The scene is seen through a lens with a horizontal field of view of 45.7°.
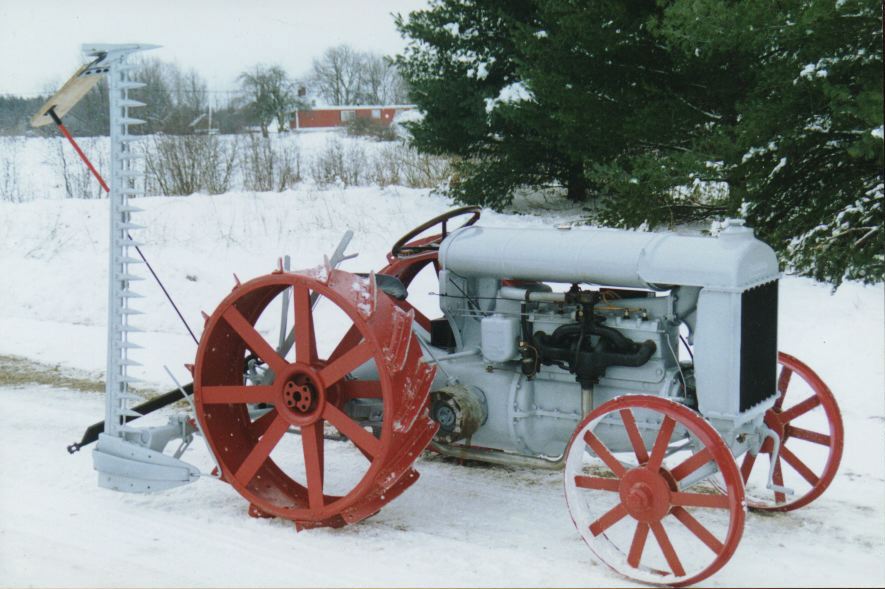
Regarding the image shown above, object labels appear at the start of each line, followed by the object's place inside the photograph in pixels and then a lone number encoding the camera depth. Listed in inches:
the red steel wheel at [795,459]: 191.6
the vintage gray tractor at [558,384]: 167.8
